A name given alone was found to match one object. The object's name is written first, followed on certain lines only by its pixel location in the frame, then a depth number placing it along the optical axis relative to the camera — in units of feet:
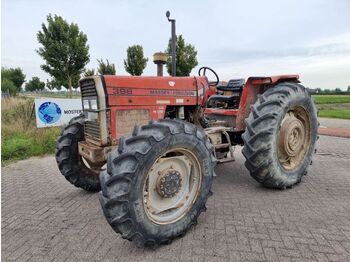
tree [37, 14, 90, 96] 51.29
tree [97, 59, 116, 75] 52.29
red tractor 7.79
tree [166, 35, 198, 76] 54.77
